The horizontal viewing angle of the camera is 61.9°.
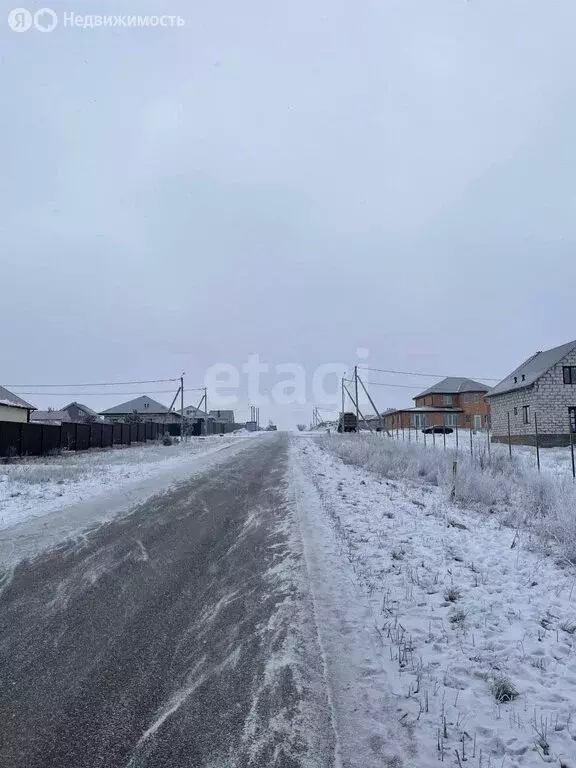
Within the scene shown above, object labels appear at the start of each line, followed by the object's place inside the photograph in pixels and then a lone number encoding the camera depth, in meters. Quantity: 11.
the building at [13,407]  34.25
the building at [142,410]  79.56
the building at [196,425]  67.01
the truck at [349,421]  60.55
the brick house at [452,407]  65.56
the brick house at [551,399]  31.41
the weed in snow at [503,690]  3.04
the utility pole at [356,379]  45.66
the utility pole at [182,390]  56.65
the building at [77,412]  85.60
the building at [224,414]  124.91
